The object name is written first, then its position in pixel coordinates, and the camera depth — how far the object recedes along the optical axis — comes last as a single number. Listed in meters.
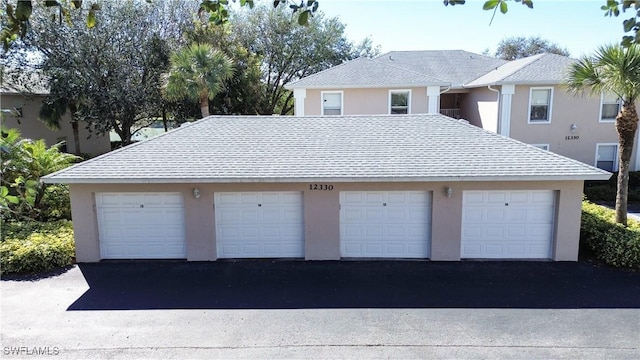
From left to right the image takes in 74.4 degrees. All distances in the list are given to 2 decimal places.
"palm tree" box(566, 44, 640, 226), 11.17
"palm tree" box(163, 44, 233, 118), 21.83
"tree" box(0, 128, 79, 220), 12.98
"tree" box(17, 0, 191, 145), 23.12
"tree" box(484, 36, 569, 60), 44.78
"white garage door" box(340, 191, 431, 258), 11.31
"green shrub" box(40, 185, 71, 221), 14.25
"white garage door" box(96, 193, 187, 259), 11.34
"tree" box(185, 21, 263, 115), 25.55
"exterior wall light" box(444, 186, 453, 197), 10.95
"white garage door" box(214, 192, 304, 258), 11.38
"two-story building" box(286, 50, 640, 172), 19.69
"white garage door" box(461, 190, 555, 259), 11.16
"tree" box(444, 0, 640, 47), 3.41
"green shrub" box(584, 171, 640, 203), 18.52
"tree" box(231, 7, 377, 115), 30.62
